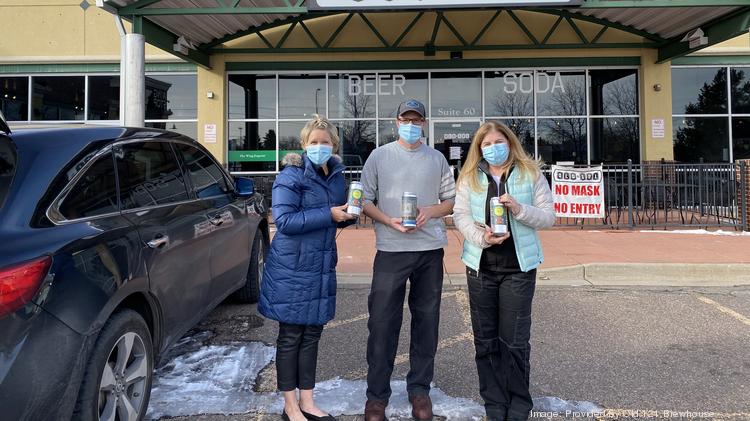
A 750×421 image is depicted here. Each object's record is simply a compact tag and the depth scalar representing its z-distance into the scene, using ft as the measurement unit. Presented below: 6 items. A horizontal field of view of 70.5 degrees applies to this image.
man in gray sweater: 10.35
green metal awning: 39.55
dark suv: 6.87
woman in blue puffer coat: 9.71
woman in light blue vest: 9.88
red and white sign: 34.04
